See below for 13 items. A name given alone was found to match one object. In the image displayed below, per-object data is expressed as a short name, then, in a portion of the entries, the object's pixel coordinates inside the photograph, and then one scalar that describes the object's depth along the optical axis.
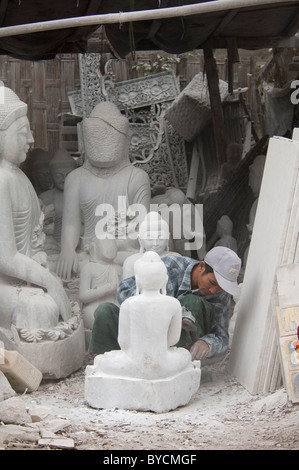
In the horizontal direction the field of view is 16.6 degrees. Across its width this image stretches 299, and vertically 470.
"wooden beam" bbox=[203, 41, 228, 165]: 10.09
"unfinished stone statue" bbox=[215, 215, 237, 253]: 10.07
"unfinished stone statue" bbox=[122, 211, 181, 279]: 7.39
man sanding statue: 6.90
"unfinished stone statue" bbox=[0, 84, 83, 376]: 7.30
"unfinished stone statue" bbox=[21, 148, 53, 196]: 9.98
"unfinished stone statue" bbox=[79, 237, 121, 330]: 8.14
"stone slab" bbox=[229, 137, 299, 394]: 6.75
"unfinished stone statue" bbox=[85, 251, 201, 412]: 6.43
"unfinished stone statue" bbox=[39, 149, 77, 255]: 9.23
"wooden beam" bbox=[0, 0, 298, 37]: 7.08
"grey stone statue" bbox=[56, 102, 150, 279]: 8.79
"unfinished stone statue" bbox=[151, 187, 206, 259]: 9.32
